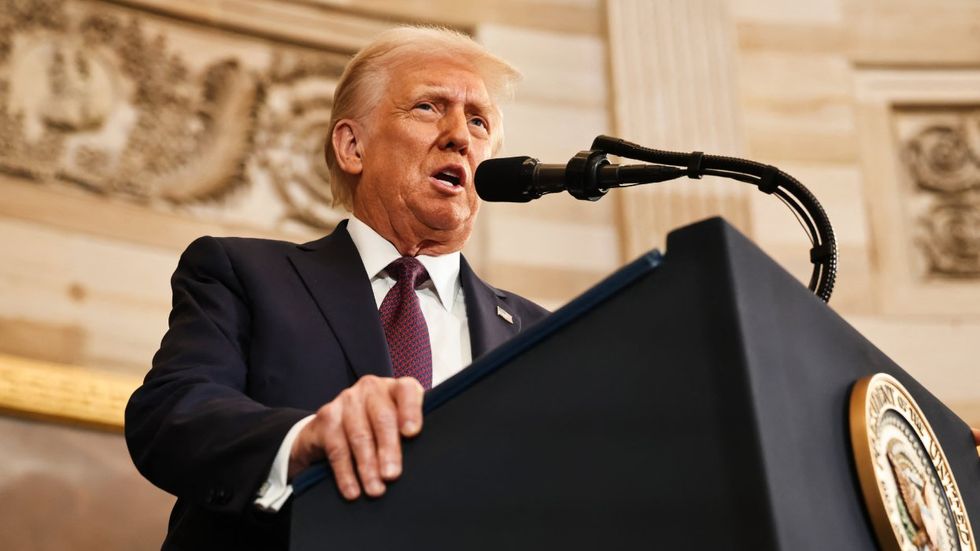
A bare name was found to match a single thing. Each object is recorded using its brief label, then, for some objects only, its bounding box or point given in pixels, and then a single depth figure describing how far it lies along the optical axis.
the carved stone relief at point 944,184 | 5.58
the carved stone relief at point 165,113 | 4.53
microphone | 3.05
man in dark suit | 2.85
